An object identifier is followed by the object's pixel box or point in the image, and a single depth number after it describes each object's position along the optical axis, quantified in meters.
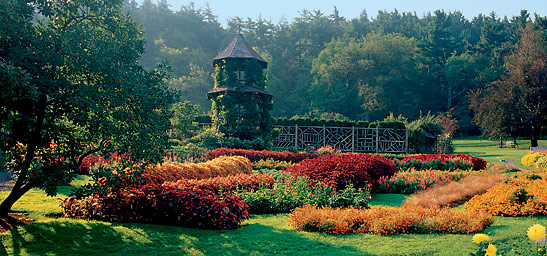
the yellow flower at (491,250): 3.68
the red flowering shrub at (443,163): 16.56
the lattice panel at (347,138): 29.22
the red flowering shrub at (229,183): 9.10
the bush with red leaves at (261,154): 17.98
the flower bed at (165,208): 7.27
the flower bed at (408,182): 12.52
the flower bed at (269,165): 16.91
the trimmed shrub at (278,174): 12.52
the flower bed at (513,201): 8.55
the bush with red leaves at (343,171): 11.19
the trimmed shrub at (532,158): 20.72
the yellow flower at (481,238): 3.87
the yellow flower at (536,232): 3.80
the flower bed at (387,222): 7.24
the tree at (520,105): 36.00
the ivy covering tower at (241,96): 24.16
